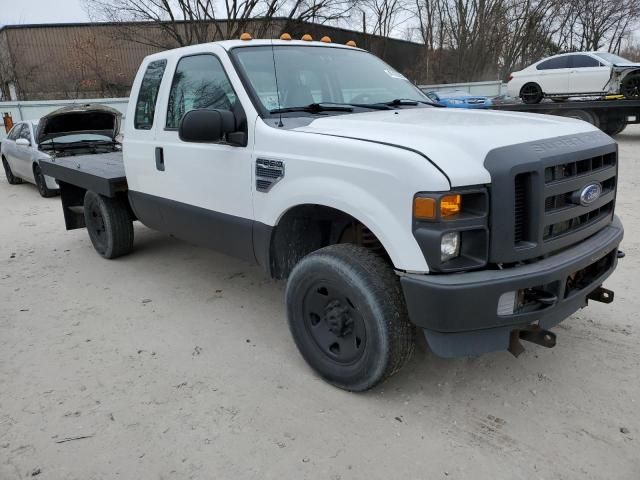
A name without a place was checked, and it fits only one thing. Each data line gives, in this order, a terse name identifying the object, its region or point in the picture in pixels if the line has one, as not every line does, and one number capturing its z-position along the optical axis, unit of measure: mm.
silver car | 10047
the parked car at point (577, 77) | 14477
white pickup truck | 2490
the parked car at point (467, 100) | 17062
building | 31344
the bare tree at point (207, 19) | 29062
